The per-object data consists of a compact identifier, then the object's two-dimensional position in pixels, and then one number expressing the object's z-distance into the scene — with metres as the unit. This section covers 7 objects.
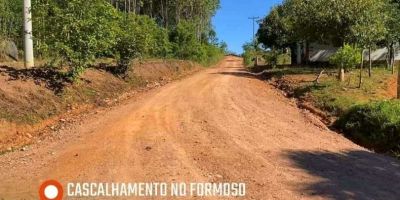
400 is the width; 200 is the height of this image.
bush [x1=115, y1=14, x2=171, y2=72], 19.81
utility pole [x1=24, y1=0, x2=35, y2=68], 15.42
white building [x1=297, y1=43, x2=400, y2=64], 38.39
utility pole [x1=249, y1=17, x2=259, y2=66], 53.78
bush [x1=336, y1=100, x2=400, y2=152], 11.98
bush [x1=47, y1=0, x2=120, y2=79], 14.98
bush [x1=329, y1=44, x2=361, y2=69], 19.08
